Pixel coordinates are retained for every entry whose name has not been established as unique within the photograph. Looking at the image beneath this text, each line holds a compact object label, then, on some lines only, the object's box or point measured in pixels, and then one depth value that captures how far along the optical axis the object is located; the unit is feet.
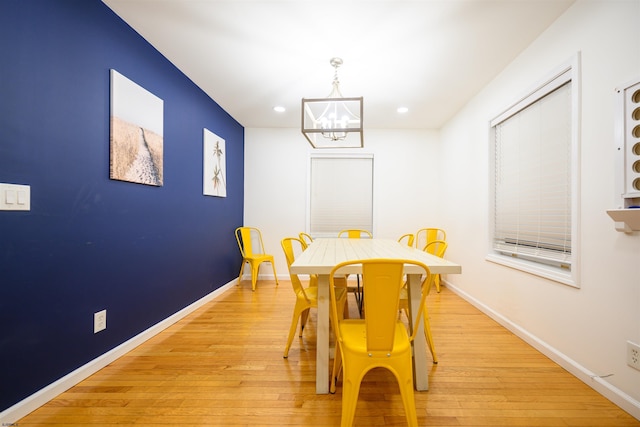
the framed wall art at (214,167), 10.77
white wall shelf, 4.23
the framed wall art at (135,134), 6.28
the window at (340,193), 15.02
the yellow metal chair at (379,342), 3.76
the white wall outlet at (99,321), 5.83
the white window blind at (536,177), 6.44
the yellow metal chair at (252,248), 12.64
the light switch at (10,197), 4.28
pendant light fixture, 6.50
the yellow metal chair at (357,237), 8.90
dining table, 4.70
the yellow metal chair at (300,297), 6.20
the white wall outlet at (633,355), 4.54
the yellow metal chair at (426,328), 6.11
